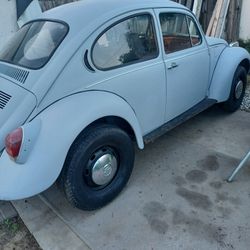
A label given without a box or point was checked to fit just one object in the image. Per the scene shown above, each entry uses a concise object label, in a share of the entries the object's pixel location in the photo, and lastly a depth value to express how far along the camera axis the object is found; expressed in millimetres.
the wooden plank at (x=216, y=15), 6879
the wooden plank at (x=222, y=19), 6887
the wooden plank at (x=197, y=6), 6945
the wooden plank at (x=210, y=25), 6965
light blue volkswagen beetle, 2404
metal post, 3135
